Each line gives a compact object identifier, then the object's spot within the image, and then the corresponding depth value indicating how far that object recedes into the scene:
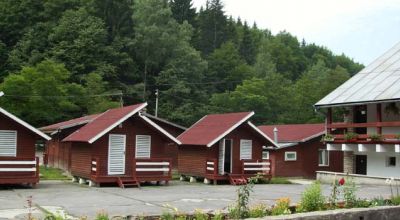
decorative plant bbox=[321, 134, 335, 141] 31.44
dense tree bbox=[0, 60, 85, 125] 50.22
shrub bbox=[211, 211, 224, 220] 8.85
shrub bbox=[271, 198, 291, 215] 9.66
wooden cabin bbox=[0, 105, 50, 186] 22.19
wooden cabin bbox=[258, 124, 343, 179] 35.91
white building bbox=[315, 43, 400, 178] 28.45
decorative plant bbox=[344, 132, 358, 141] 29.92
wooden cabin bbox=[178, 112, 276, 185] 27.92
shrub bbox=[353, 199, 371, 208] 10.70
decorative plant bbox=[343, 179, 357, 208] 10.77
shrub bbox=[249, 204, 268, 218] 9.33
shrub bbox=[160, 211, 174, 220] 8.79
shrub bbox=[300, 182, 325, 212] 10.24
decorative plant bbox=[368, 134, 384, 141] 28.11
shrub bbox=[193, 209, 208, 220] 8.86
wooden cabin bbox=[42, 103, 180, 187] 24.33
